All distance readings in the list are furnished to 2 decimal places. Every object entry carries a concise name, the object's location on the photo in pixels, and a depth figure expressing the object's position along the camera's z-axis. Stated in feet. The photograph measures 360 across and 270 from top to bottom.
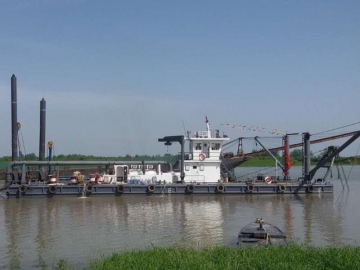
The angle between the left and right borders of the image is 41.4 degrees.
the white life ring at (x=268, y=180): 104.47
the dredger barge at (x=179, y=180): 98.43
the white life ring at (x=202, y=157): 103.91
